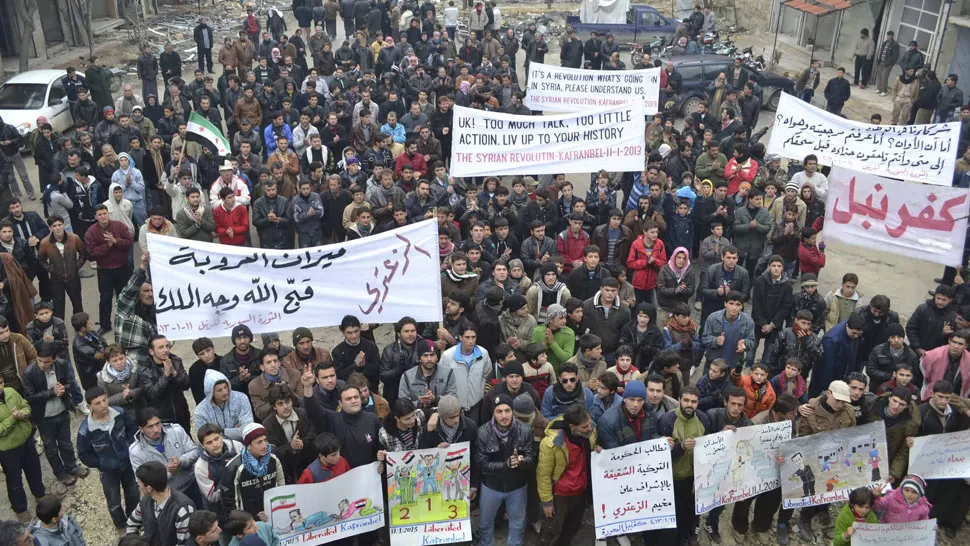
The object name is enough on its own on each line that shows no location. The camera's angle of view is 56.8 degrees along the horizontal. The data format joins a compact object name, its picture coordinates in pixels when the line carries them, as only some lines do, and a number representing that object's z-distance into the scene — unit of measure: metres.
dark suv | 20.08
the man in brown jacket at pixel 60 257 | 10.02
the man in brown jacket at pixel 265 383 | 7.34
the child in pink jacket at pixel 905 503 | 6.53
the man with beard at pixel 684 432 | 6.87
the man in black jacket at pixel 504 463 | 6.80
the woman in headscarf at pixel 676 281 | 9.63
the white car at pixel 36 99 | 17.47
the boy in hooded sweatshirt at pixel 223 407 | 7.07
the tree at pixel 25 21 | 21.53
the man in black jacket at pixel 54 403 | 7.52
